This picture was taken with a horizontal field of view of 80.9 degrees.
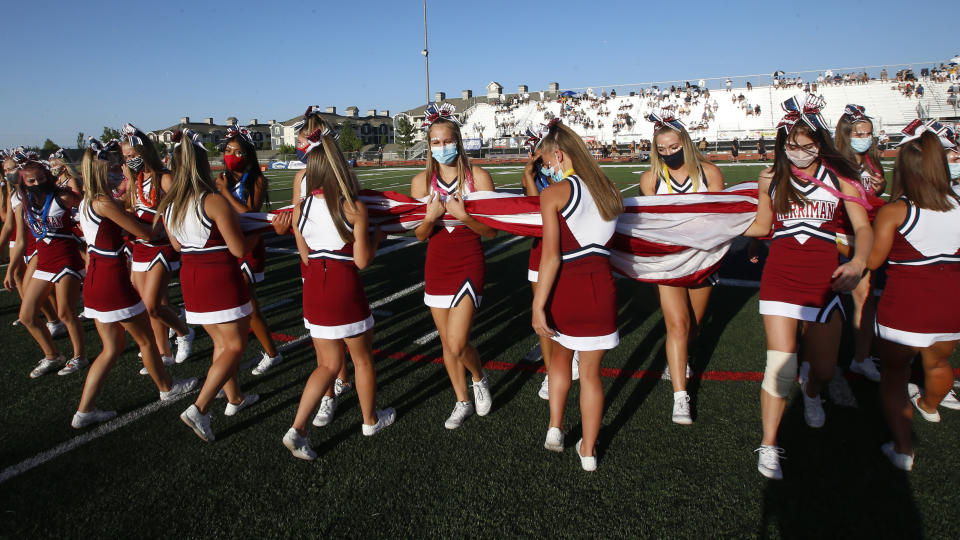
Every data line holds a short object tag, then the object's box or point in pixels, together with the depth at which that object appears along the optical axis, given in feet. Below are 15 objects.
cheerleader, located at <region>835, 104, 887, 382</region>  14.11
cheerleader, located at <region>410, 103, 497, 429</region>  11.98
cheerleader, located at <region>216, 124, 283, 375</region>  15.96
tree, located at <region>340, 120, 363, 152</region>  213.25
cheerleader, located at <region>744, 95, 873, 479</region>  9.44
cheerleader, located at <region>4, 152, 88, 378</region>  15.23
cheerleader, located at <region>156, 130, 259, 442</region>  11.09
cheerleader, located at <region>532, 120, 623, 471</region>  9.05
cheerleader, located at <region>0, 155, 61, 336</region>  16.56
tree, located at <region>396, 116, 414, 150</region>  214.07
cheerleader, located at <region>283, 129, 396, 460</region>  10.16
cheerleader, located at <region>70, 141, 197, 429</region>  12.66
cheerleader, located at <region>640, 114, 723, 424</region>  12.55
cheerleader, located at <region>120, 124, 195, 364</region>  14.19
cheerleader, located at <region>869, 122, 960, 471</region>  9.49
